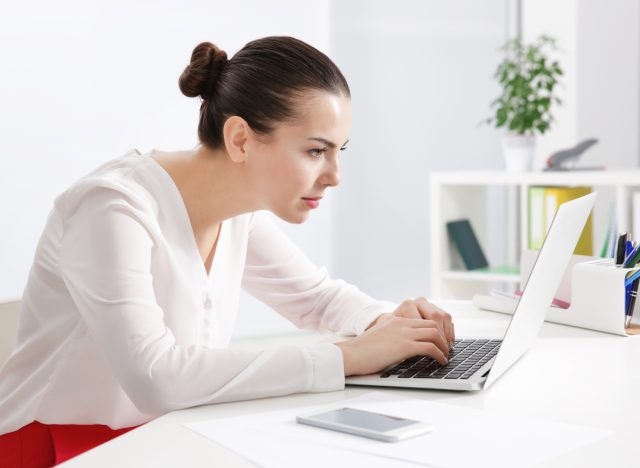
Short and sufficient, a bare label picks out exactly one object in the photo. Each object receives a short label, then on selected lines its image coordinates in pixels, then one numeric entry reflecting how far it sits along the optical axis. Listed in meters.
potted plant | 4.71
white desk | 1.86
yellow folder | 4.56
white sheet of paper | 1.84
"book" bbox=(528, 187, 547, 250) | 4.64
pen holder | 2.52
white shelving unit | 4.18
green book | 4.91
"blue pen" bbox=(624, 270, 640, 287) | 2.55
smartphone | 1.90
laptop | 2.10
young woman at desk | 2.14
